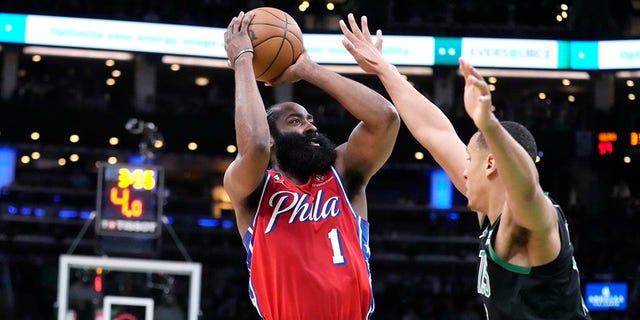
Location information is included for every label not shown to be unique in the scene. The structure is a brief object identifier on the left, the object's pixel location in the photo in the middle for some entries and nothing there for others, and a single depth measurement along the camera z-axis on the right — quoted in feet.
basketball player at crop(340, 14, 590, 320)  11.69
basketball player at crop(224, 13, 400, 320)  15.33
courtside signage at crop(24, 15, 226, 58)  82.48
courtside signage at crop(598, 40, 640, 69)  81.87
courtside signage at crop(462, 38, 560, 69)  84.07
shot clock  51.42
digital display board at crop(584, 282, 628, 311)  77.87
